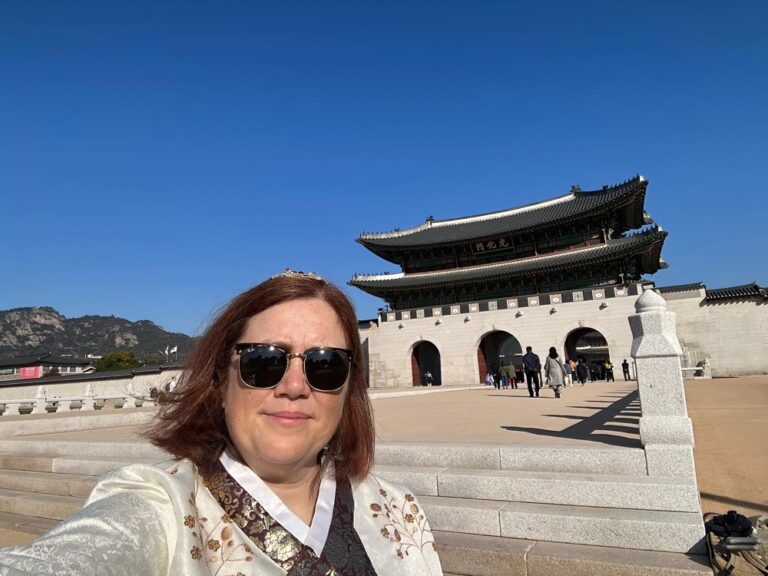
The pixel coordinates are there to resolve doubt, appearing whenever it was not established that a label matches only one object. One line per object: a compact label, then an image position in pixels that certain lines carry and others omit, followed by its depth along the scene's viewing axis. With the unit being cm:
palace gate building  2256
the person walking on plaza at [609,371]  2247
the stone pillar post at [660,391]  363
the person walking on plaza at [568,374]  2116
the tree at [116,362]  4596
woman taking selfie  104
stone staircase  290
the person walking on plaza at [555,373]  1304
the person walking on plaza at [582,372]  2238
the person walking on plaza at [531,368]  1305
